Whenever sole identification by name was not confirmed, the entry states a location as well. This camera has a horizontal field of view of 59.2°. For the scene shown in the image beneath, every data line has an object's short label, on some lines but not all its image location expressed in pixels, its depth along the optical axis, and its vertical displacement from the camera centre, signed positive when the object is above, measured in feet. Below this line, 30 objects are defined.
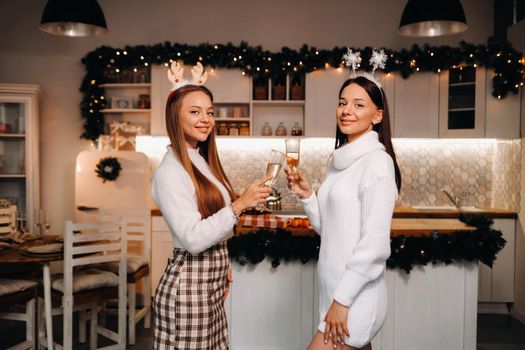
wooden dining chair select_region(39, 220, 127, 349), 9.48 -2.63
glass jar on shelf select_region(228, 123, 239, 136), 16.70 +1.22
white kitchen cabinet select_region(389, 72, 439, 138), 16.31 +2.12
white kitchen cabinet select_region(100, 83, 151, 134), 16.57 +2.16
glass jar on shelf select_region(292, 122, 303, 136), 16.72 +1.25
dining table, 9.22 -1.94
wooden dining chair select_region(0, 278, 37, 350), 9.29 -2.84
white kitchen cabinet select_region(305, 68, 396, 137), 16.34 +2.40
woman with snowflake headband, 5.13 -0.63
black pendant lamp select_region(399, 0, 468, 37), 10.53 +3.52
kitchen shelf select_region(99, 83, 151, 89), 16.43 +2.77
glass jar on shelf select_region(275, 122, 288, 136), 16.94 +1.26
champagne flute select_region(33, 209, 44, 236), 11.31 -1.44
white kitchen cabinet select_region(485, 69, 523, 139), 15.52 +1.75
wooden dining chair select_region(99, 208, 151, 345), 11.60 -2.70
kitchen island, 9.62 -2.96
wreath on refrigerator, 14.87 -0.18
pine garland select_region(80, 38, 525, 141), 15.65 +3.65
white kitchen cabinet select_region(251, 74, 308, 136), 16.62 +2.22
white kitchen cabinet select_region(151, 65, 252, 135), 16.17 +2.64
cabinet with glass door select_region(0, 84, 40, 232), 15.52 +0.50
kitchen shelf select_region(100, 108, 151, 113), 16.51 +1.88
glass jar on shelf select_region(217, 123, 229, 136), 16.71 +1.22
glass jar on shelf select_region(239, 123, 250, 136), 16.66 +1.22
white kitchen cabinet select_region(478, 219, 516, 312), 14.92 -3.52
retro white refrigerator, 15.06 -0.74
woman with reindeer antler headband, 5.54 -0.73
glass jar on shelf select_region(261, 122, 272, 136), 17.00 +1.26
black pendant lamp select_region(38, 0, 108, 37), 10.71 +3.48
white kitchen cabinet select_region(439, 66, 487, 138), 15.79 +2.23
